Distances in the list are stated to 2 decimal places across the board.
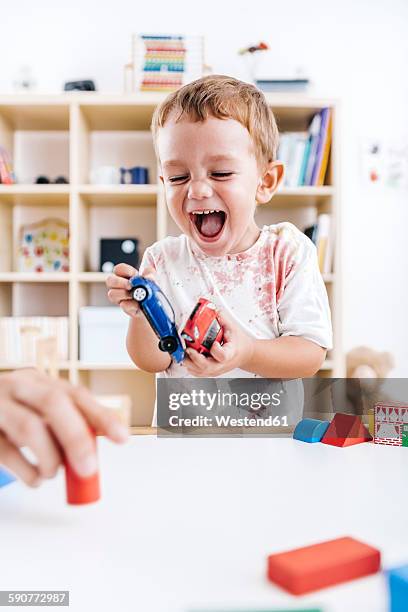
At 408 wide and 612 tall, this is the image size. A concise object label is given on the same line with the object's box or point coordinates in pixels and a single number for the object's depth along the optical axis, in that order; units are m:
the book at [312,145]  2.37
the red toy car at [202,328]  0.56
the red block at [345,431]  0.59
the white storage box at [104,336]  2.34
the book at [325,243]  2.35
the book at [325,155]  2.34
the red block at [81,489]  0.32
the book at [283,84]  2.38
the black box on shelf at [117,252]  2.48
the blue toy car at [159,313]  0.54
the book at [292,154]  2.38
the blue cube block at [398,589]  0.25
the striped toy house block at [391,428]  0.60
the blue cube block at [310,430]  0.61
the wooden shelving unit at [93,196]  2.35
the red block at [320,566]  0.28
